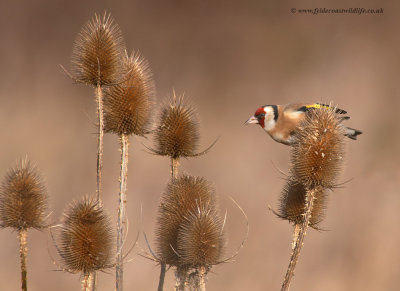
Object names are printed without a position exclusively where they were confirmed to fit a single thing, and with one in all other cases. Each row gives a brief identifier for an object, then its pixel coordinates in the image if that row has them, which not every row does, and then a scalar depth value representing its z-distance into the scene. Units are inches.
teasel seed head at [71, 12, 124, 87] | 248.2
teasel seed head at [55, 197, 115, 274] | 207.0
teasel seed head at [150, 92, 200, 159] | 263.3
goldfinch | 279.3
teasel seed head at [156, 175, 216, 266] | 229.9
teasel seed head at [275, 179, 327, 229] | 235.0
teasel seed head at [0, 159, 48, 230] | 208.8
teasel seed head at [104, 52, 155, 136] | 259.9
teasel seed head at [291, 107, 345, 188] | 207.5
